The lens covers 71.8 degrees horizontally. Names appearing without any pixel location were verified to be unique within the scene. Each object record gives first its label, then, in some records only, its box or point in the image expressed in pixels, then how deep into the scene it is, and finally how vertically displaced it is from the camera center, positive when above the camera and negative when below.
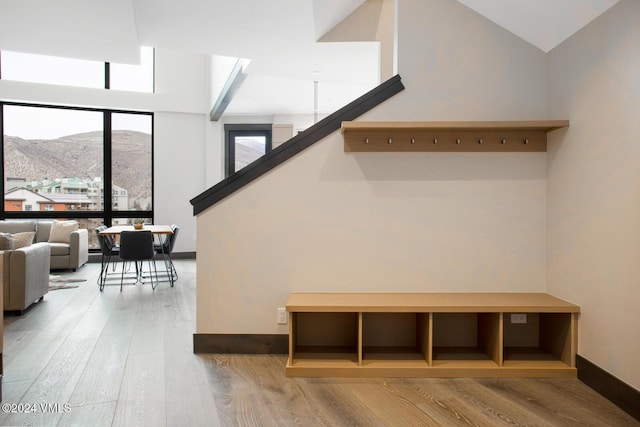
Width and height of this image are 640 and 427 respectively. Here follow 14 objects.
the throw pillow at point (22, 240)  4.68 -0.36
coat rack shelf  3.25 +0.50
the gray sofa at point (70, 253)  7.09 -0.74
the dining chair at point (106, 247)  6.10 -0.56
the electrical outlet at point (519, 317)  3.30 -0.81
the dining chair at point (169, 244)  6.45 -0.55
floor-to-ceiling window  8.16 +1.07
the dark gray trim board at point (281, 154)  3.25 +0.40
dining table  6.05 -0.33
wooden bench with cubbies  2.91 -0.93
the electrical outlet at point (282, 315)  3.27 -0.79
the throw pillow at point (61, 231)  7.35 -0.41
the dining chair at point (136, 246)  5.78 -0.51
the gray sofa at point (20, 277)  4.33 -0.71
